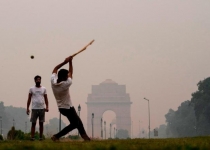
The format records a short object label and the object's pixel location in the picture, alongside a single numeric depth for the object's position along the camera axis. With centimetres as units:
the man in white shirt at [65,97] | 1146
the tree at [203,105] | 8150
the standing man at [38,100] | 1398
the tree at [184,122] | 11112
